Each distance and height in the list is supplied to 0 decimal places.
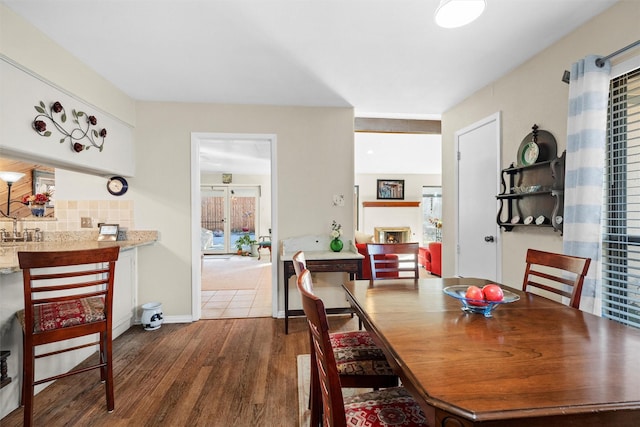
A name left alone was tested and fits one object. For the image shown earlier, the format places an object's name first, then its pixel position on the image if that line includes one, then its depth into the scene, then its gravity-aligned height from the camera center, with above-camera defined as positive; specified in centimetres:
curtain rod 159 +92
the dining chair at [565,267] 147 -31
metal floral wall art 206 +68
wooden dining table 69 -47
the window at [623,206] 171 +3
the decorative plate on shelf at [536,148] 220 +50
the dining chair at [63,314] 153 -62
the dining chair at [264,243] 753 -87
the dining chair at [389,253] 216 -36
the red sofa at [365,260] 437 -76
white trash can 304 -114
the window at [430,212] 836 -6
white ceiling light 140 +100
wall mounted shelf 208 +13
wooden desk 299 -58
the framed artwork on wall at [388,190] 828 +58
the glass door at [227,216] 827 -18
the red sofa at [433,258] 547 -95
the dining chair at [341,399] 85 -72
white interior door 281 +12
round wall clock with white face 320 +28
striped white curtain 176 +27
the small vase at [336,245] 332 -41
